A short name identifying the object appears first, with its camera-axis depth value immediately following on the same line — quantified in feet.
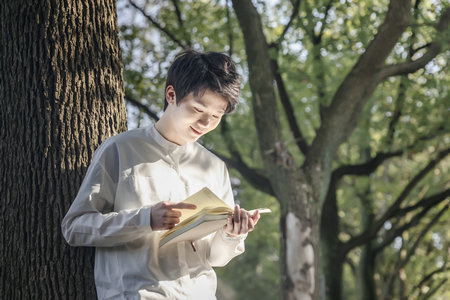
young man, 7.95
